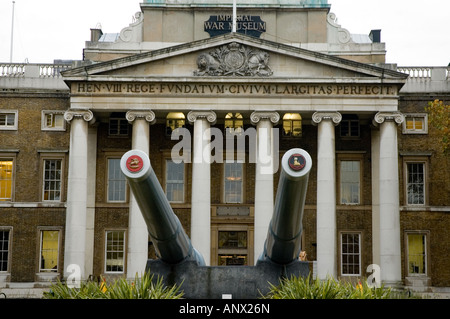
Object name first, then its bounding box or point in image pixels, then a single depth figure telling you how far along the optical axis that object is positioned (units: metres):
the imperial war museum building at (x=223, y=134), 40.88
